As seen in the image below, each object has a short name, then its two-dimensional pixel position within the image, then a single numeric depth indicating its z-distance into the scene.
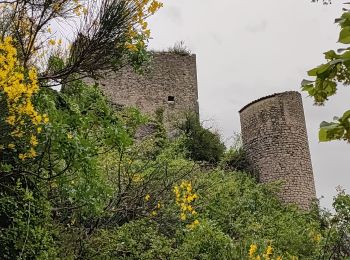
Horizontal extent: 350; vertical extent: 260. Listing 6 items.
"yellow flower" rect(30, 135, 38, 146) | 3.57
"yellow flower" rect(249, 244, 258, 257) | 5.72
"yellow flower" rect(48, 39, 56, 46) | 4.95
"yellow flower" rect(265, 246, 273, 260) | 5.85
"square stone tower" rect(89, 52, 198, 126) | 18.66
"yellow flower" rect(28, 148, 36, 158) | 3.69
